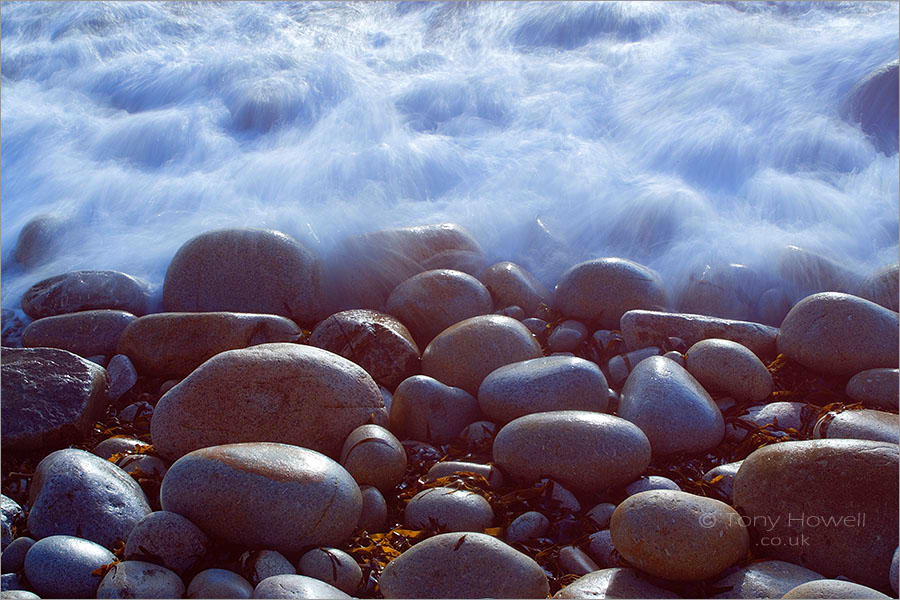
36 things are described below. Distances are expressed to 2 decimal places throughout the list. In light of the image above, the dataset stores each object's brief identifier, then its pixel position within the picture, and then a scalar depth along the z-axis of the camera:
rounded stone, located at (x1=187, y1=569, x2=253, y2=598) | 2.31
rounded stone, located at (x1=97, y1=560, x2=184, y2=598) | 2.33
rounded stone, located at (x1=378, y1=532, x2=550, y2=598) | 2.38
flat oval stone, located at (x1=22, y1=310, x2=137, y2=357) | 4.32
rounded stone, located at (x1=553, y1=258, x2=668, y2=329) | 4.46
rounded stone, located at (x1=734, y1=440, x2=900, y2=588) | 2.61
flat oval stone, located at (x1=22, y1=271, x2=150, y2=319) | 4.80
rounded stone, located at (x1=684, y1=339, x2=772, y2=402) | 3.71
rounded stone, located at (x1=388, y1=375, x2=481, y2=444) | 3.49
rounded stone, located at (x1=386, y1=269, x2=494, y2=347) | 4.42
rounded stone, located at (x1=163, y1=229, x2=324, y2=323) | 4.70
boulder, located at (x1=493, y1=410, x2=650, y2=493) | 2.96
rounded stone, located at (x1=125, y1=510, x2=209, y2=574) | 2.49
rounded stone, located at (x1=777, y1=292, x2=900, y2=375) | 3.81
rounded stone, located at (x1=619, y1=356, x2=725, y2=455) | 3.30
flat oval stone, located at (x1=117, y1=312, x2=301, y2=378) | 4.05
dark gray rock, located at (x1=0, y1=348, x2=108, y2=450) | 3.55
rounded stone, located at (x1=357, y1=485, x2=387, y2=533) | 2.89
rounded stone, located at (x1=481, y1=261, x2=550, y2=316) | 4.68
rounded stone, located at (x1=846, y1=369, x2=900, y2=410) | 3.64
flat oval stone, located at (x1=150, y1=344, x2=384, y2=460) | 3.27
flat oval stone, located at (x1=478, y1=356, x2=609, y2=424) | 3.41
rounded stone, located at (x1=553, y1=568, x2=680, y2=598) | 2.40
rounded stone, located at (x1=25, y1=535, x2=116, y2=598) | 2.44
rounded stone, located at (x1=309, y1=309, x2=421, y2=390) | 3.98
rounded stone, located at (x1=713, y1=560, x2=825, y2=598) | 2.44
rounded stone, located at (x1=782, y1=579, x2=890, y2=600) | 2.12
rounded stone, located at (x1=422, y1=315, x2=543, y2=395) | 3.82
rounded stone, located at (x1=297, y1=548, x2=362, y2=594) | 2.52
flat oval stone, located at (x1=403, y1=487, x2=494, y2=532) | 2.81
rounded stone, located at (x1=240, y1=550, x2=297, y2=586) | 2.46
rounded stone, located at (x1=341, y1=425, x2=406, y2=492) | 3.05
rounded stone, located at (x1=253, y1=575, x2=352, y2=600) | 2.17
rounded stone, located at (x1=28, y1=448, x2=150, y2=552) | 2.79
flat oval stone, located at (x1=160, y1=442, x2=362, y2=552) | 2.59
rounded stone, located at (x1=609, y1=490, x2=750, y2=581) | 2.39
